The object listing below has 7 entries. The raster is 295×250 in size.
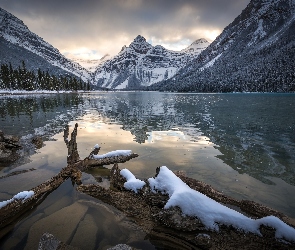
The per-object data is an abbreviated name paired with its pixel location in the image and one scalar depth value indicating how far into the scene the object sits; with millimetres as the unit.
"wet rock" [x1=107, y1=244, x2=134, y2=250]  3668
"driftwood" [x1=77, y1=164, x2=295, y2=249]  3740
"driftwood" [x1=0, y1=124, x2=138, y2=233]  5127
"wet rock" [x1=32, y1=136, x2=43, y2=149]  12773
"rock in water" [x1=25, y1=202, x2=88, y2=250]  4795
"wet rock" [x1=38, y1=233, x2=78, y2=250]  3640
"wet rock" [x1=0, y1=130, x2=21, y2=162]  10070
